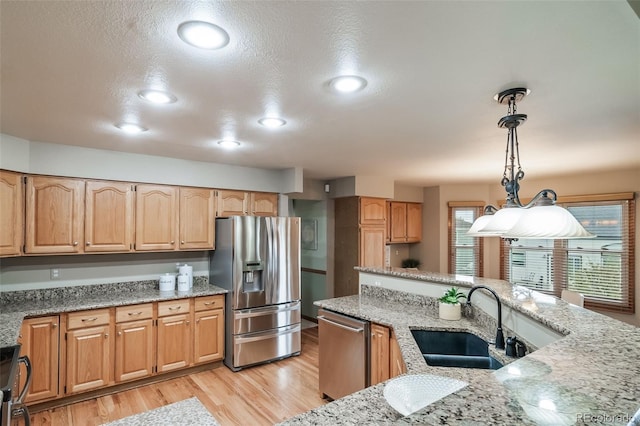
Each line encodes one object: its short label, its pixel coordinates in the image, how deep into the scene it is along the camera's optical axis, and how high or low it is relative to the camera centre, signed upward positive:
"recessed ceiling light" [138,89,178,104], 1.99 +0.74
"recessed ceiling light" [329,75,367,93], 1.78 +0.74
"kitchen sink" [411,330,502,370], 2.12 -0.87
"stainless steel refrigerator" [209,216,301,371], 3.97 -0.78
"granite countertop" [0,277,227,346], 2.87 -0.79
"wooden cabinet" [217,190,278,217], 4.31 +0.22
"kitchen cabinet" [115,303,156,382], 3.37 -1.24
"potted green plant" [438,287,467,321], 2.65 -0.67
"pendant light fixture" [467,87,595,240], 1.42 +0.02
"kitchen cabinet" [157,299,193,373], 3.62 -1.24
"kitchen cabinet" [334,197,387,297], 5.36 -0.28
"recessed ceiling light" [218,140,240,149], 3.18 +0.72
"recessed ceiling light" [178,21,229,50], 1.31 +0.74
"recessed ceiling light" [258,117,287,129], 2.49 +0.73
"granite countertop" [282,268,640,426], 0.77 -0.46
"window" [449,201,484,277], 6.17 -0.41
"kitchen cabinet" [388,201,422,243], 6.23 -0.04
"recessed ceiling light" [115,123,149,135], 2.65 +0.73
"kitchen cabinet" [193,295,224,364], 3.86 -1.25
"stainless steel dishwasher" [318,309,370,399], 2.82 -1.17
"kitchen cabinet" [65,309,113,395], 3.13 -1.23
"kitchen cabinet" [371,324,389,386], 2.64 -1.04
